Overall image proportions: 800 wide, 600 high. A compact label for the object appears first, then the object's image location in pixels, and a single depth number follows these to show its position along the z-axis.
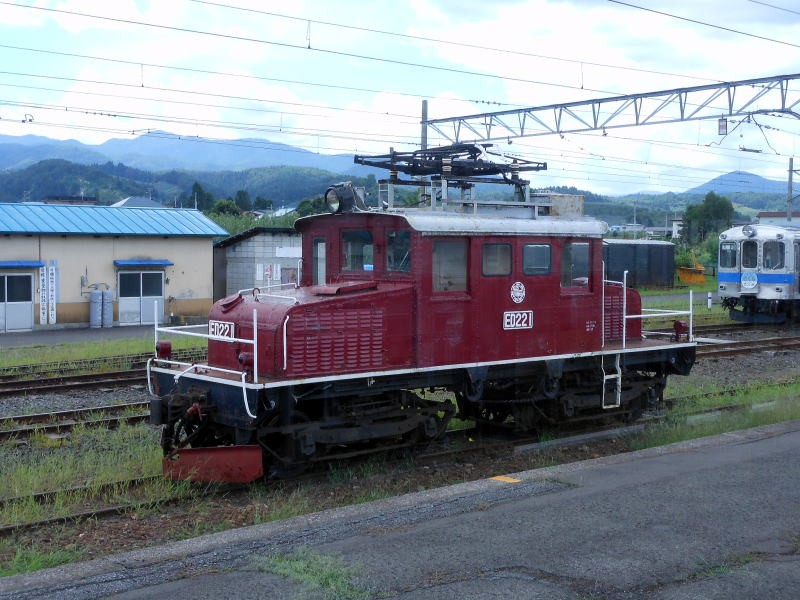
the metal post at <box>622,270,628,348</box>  11.70
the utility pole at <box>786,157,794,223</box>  43.32
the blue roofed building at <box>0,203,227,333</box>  26.97
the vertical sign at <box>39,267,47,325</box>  27.38
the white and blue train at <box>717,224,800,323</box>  26.78
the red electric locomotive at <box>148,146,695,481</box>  8.75
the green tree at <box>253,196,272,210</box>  104.66
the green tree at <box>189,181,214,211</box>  97.44
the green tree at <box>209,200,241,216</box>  80.36
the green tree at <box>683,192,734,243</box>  82.12
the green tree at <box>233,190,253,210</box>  103.47
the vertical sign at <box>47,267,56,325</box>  27.58
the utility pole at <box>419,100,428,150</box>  26.59
